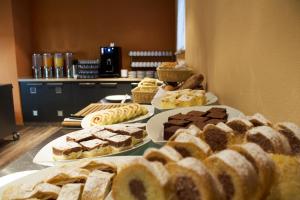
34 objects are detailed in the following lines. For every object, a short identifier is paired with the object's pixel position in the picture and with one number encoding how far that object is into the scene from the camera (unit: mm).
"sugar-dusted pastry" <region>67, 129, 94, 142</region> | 1268
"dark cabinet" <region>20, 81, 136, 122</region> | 5332
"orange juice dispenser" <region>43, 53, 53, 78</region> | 5684
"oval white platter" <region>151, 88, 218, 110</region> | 1576
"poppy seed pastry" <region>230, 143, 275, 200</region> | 447
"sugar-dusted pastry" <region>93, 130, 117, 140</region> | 1258
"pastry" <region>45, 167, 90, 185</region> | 788
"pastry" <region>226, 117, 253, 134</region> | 626
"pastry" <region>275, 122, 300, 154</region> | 537
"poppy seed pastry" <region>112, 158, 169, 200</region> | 415
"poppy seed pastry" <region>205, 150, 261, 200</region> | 424
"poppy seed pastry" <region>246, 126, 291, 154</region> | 515
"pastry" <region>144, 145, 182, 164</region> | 477
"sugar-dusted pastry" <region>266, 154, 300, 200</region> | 447
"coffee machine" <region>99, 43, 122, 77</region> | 5406
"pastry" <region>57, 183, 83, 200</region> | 676
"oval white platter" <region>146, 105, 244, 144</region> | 997
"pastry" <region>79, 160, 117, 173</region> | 827
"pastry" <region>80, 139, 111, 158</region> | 1175
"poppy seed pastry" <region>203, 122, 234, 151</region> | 600
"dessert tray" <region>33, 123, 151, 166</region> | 1138
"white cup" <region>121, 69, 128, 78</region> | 5480
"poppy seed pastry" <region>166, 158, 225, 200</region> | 408
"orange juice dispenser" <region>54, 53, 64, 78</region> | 5660
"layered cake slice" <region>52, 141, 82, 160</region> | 1134
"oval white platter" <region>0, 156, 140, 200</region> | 829
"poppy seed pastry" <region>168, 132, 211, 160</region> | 522
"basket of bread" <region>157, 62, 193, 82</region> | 2327
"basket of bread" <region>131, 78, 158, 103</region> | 2574
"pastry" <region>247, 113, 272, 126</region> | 625
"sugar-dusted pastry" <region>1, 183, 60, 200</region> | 728
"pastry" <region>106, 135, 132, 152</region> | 1177
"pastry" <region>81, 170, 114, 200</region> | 680
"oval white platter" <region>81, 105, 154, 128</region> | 1686
